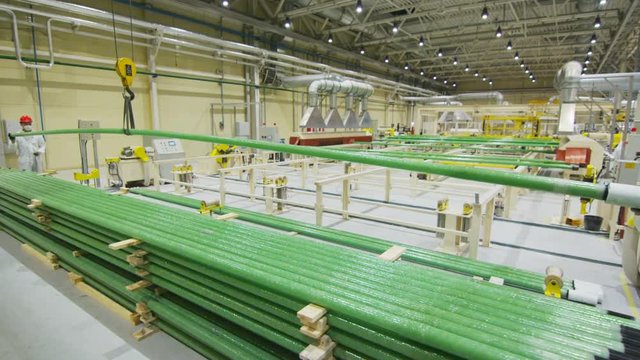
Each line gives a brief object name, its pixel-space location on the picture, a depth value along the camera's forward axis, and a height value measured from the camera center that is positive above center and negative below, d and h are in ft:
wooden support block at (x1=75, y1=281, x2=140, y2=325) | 7.20 -3.99
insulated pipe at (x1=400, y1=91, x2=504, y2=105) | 54.95 +6.85
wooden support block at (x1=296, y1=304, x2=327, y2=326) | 3.95 -2.16
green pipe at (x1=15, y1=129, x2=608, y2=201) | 3.87 -0.46
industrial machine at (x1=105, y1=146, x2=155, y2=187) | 21.18 -2.24
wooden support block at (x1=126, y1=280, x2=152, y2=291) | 6.57 -3.05
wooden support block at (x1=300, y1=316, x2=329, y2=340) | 4.02 -2.40
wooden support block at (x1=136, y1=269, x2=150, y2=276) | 6.61 -2.78
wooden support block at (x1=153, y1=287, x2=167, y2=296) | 6.82 -3.24
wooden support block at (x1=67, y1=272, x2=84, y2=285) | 8.71 -3.84
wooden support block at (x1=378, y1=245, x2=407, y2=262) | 6.02 -2.22
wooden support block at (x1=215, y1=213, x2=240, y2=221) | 8.50 -2.15
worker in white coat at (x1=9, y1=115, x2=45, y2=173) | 18.35 -1.01
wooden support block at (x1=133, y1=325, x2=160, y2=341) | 6.75 -4.12
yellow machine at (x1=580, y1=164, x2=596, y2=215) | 12.19 -1.37
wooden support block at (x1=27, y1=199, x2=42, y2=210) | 9.20 -2.01
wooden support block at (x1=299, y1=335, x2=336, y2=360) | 3.97 -2.65
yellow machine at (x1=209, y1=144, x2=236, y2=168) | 25.87 -1.44
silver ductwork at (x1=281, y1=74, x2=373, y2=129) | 28.84 +3.95
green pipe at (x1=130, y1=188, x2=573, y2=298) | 5.78 -2.42
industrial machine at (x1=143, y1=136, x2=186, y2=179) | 23.09 -1.20
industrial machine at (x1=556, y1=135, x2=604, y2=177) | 16.27 -0.64
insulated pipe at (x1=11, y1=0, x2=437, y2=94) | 18.17 +7.23
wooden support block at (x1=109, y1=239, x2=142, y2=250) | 6.17 -2.10
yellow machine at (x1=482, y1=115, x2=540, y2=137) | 36.06 +1.70
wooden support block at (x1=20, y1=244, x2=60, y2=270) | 9.74 -3.85
